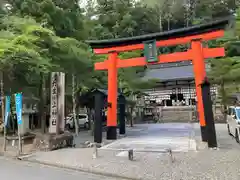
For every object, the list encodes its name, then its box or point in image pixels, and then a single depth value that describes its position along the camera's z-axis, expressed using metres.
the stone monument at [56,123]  10.83
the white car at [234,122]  11.01
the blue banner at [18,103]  10.33
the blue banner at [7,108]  11.40
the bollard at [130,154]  8.22
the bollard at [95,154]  8.74
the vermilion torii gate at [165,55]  11.50
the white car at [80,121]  22.34
